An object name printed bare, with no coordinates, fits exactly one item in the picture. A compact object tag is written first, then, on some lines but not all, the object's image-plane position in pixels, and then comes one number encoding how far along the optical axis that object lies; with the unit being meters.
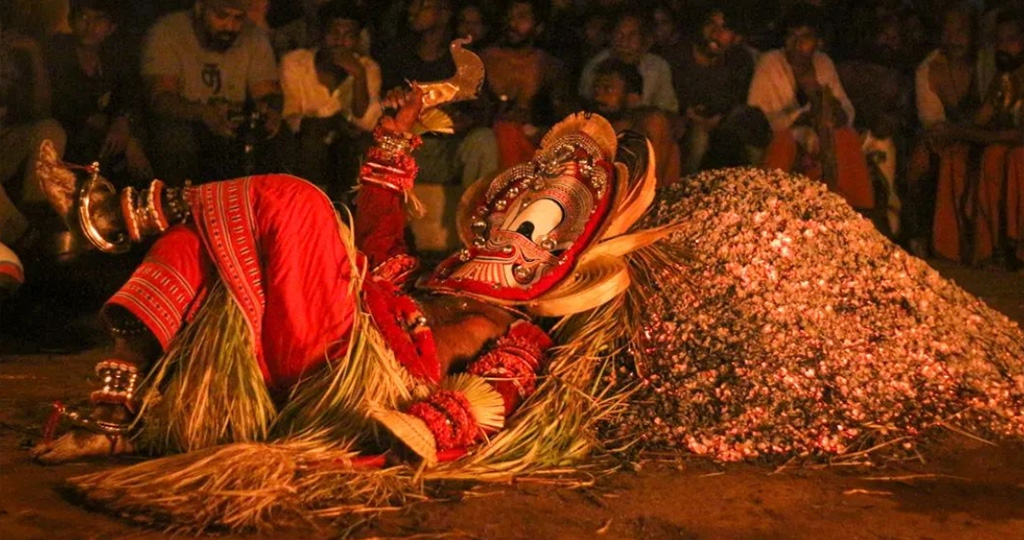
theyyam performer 6.46
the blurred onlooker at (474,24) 15.80
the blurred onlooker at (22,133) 12.08
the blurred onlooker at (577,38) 16.23
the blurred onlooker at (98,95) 12.99
